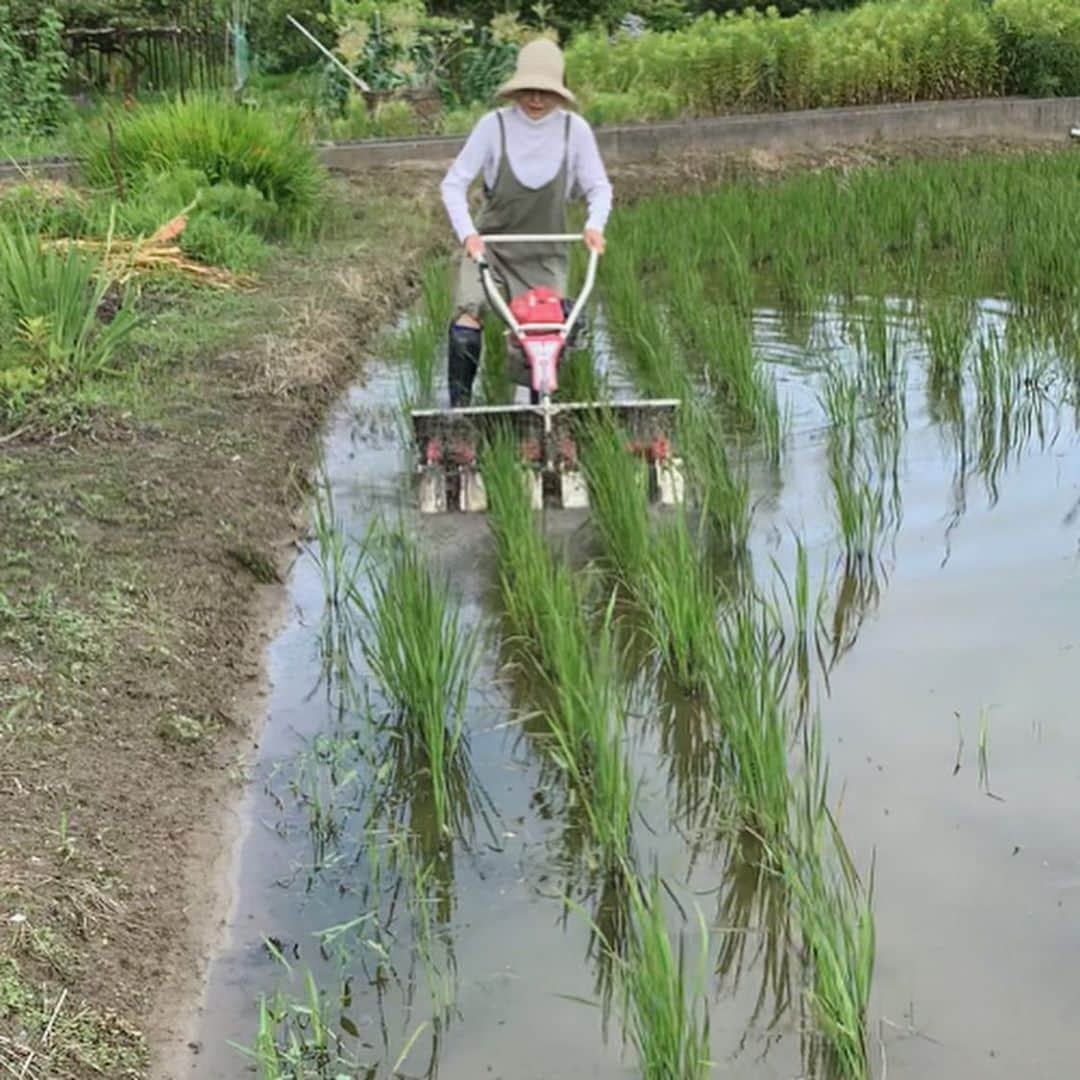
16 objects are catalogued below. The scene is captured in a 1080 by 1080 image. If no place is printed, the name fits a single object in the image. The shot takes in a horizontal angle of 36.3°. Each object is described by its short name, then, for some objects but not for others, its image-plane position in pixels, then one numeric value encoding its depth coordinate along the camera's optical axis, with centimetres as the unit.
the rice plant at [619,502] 428
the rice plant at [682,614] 367
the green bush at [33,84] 1133
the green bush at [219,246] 801
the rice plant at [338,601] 404
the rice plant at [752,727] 295
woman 522
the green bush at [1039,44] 1487
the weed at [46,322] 565
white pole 1461
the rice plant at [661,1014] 223
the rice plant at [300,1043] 238
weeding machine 504
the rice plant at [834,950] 235
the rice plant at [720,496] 465
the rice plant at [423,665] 337
